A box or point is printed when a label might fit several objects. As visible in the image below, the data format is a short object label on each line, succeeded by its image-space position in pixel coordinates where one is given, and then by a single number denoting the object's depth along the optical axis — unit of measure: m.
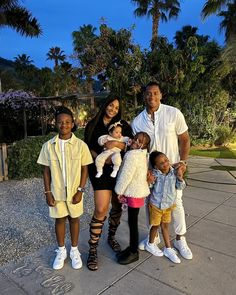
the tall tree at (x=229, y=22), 15.72
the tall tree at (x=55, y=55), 35.00
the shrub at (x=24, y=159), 4.94
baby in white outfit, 2.05
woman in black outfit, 2.13
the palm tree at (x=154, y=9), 15.10
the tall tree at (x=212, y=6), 12.95
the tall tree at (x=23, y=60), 33.00
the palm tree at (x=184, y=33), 17.55
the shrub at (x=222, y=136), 9.58
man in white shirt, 2.19
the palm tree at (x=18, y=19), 12.75
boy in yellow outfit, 2.06
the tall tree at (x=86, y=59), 7.44
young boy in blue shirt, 2.17
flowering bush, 10.48
